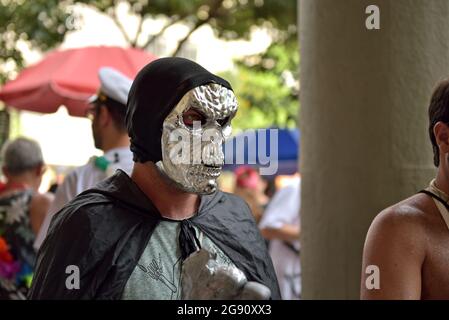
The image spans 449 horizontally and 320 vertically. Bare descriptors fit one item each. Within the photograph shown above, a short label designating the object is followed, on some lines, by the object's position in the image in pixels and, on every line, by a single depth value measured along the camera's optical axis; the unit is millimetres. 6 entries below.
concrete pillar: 4578
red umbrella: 7875
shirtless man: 2957
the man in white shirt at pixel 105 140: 4969
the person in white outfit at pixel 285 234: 7664
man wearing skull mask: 3008
